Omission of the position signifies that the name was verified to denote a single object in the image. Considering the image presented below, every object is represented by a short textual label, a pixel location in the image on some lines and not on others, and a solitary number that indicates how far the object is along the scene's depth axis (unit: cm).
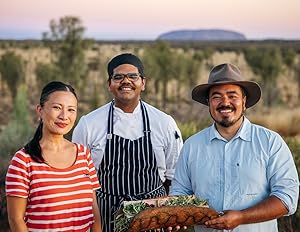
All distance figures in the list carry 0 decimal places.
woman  367
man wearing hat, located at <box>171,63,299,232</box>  379
